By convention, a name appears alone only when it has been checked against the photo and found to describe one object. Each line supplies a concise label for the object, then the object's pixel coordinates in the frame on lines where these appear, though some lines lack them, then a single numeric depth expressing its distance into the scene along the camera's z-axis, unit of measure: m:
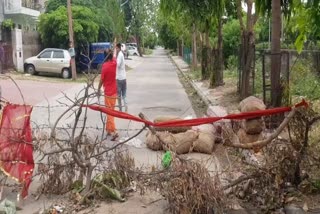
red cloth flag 4.51
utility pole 19.52
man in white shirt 8.84
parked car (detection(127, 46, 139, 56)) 56.95
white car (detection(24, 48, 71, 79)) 20.78
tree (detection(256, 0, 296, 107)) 7.06
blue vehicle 23.21
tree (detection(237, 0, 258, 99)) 10.43
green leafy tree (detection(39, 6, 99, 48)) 22.48
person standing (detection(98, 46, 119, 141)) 7.61
